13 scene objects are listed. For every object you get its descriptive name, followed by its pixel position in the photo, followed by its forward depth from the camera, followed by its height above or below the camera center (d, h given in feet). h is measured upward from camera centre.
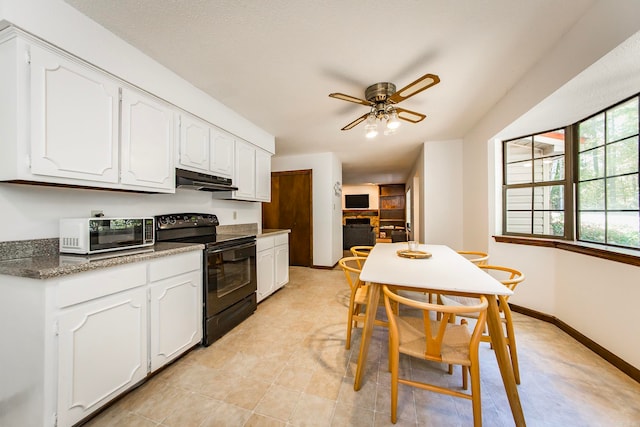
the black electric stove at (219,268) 6.60 -1.79
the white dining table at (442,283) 3.98 -1.32
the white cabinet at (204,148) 7.15 +2.22
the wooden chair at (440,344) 3.66 -2.39
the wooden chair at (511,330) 4.82 -2.51
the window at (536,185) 8.00 +1.02
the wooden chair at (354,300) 6.18 -2.39
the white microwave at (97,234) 4.57 -0.47
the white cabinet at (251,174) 9.55 +1.75
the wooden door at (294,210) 15.93 +0.16
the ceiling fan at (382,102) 6.98 +3.37
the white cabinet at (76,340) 3.64 -2.28
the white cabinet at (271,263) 9.37 -2.26
